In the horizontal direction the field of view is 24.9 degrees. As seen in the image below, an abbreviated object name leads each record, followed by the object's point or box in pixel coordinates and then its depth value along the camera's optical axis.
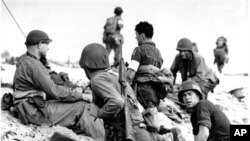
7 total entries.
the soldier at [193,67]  11.84
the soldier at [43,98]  8.46
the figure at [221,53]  19.47
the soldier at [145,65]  9.01
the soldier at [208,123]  7.11
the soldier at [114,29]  14.89
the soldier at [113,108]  6.09
